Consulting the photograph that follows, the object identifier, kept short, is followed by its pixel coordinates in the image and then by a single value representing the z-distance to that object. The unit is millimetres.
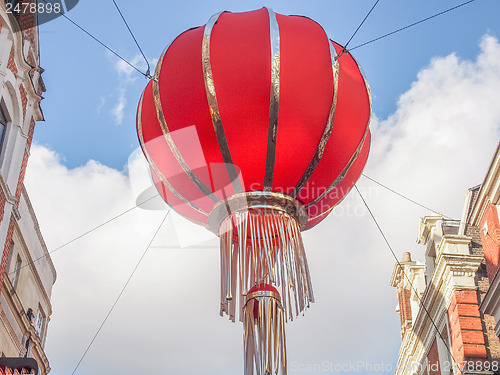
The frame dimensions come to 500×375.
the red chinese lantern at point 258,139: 6613
